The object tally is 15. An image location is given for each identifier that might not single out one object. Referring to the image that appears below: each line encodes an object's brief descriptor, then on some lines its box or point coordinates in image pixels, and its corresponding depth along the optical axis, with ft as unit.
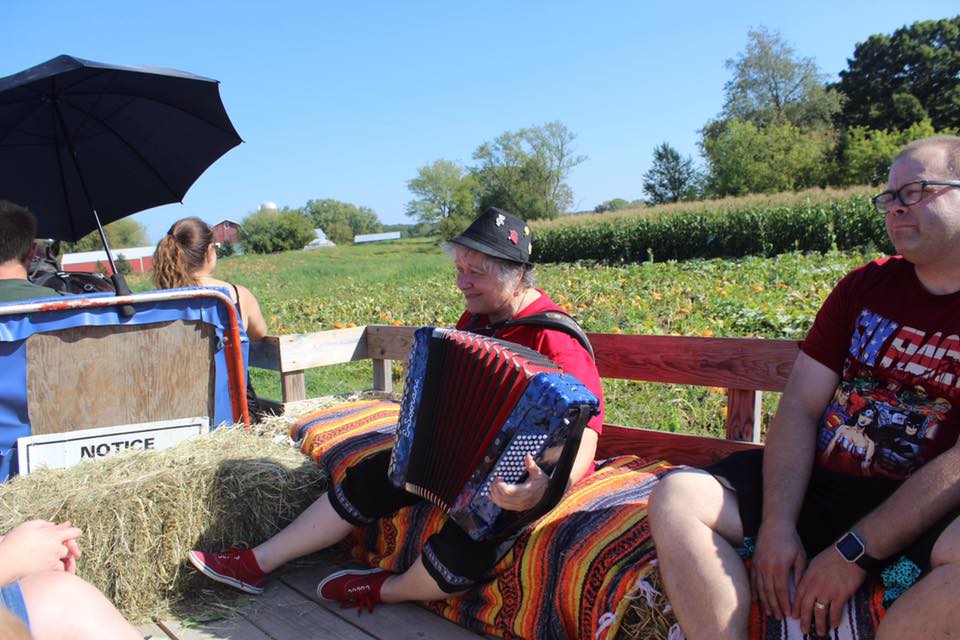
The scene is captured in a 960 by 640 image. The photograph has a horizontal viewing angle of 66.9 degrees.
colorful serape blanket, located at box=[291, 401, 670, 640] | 7.54
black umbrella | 12.78
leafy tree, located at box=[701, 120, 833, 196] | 156.97
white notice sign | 10.30
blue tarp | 9.84
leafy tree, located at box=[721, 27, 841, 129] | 195.00
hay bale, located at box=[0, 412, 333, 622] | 9.55
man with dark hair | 11.06
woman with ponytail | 13.60
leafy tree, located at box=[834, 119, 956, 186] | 130.71
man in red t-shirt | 6.01
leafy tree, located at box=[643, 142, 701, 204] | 232.32
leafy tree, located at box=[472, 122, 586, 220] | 252.42
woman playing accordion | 9.09
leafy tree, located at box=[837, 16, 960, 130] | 166.09
